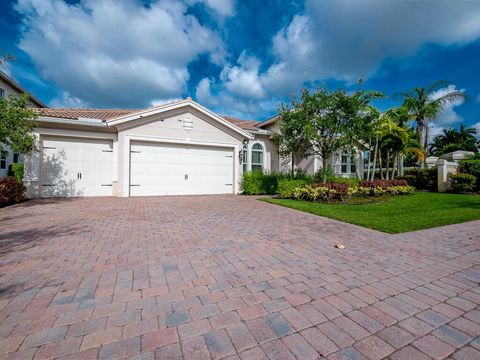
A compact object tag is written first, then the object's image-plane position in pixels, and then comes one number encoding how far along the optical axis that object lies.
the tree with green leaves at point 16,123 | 7.15
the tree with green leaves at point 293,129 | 10.45
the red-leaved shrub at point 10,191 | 7.61
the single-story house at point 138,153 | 9.77
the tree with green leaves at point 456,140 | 31.20
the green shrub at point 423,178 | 15.34
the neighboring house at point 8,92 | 12.92
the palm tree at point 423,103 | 19.38
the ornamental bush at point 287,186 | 10.47
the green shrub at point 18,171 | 9.97
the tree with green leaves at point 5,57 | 7.12
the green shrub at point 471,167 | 13.81
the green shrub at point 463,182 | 13.48
